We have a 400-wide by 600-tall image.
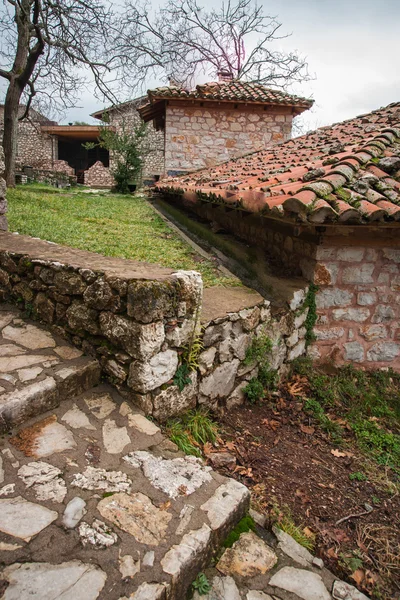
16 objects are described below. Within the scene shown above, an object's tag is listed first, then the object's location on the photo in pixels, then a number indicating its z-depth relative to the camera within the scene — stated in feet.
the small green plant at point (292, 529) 6.88
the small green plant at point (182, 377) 8.67
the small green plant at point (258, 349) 10.77
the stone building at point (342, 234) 9.89
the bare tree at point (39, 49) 38.19
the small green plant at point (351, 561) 6.65
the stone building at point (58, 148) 76.07
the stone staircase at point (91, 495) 4.76
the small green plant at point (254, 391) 11.06
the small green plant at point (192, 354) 8.79
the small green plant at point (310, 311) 12.75
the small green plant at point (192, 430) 8.11
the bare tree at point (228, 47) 61.37
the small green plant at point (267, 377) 11.49
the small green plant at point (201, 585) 5.32
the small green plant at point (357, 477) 9.05
